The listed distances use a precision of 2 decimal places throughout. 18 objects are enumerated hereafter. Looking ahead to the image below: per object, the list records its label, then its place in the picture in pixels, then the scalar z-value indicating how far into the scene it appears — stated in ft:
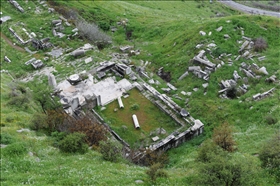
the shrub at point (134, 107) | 96.68
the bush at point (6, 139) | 66.71
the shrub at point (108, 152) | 65.92
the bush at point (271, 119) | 77.77
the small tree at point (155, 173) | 56.80
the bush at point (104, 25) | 155.94
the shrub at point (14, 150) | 61.57
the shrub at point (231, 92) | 96.94
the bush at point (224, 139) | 65.87
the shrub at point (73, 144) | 66.03
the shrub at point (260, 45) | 111.04
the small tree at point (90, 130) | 75.00
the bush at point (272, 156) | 54.90
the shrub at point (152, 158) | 77.66
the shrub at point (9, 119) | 79.53
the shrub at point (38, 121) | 77.66
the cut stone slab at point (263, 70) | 100.44
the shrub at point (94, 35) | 140.26
